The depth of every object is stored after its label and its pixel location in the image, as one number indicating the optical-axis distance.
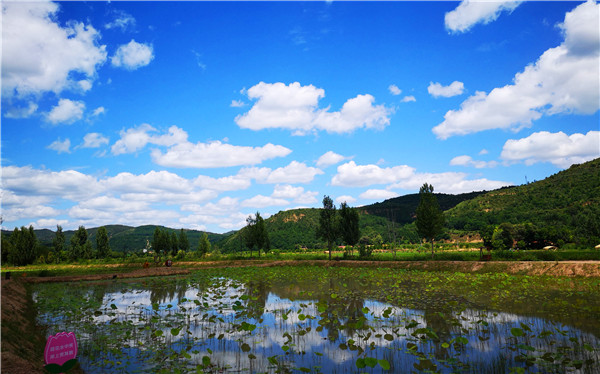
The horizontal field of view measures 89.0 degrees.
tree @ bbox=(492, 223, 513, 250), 56.07
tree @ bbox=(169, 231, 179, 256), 81.57
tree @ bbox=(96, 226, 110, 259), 81.62
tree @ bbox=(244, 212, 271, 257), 63.81
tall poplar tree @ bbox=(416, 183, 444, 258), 44.25
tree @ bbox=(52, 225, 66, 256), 81.62
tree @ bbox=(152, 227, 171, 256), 76.62
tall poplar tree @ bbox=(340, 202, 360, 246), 56.41
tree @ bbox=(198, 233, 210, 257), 81.50
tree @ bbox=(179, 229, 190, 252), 86.59
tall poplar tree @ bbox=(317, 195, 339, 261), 57.94
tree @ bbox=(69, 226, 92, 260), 78.94
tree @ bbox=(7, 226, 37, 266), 68.88
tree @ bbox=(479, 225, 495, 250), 59.41
